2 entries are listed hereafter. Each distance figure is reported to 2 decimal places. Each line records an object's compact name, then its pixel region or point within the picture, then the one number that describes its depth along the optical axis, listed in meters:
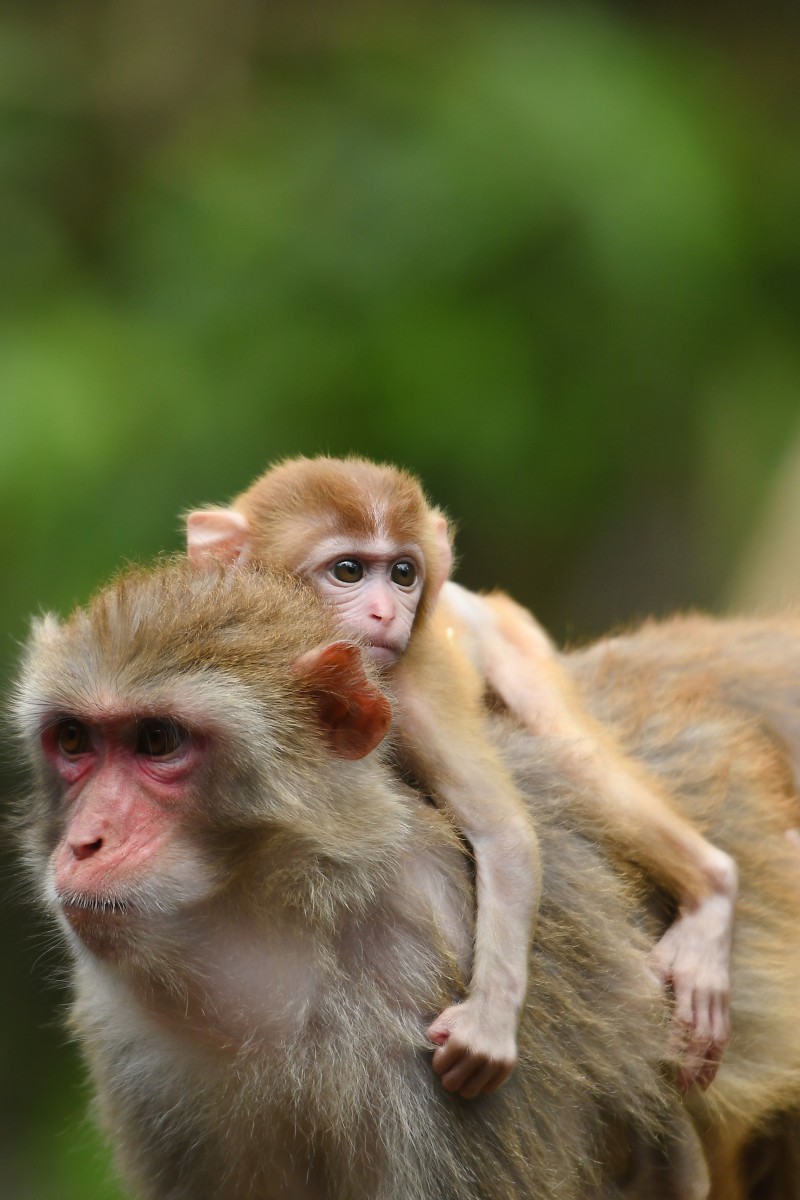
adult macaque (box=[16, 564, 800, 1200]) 7.36
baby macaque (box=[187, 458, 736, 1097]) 7.86
